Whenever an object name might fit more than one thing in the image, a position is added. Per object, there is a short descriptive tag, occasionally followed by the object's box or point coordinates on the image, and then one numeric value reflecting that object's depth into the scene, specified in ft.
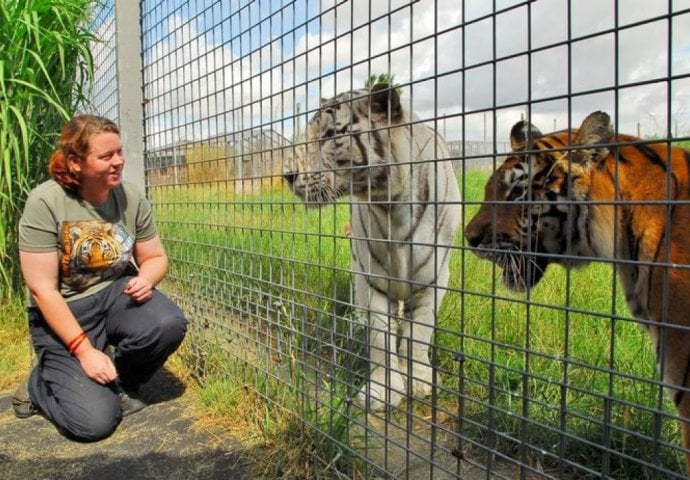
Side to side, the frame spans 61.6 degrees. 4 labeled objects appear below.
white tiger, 9.54
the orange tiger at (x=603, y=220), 5.12
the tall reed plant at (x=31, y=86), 12.84
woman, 8.96
